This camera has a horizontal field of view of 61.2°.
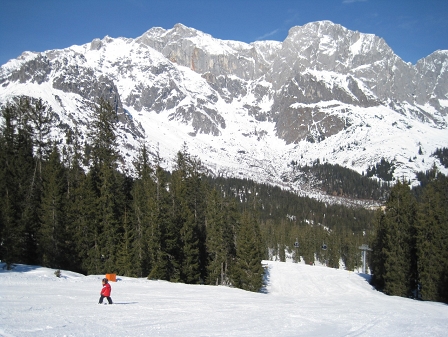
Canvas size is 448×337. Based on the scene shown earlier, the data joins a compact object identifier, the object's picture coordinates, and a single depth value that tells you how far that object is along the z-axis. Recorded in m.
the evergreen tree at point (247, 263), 49.75
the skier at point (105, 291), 21.31
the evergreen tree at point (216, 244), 50.80
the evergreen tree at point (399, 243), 48.12
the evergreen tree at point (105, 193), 42.41
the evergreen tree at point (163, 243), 41.50
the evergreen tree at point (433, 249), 43.97
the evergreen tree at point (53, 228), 38.44
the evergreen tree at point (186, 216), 46.62
